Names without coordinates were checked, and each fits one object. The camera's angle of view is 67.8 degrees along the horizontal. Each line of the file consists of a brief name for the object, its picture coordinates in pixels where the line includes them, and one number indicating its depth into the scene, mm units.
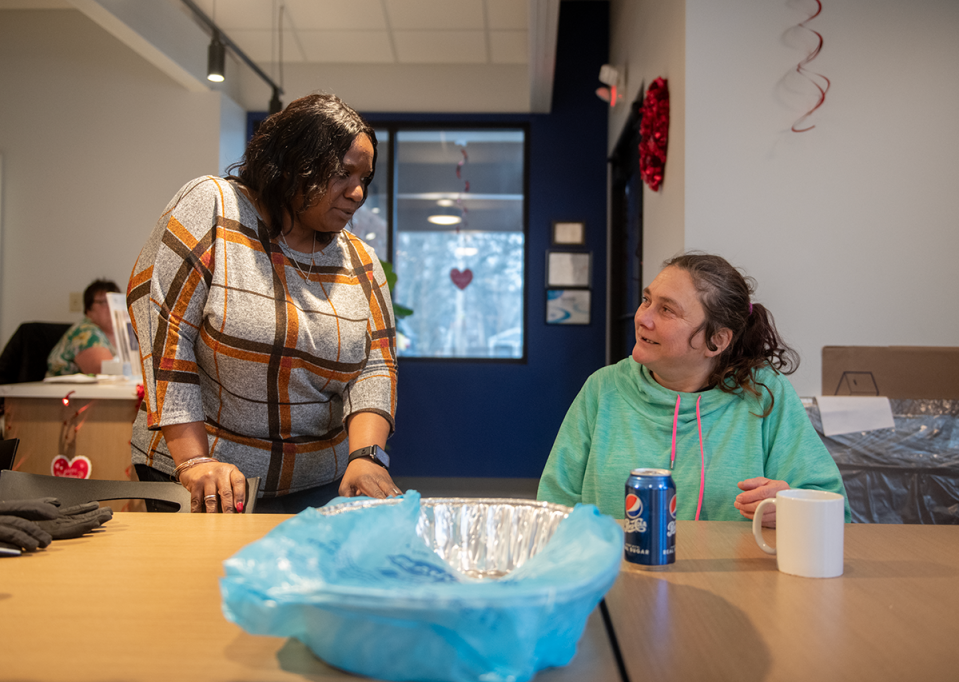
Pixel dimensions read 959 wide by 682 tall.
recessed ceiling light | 4941
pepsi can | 852
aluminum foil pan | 840
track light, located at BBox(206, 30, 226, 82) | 3551
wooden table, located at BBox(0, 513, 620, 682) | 576
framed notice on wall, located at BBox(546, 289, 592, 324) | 4758
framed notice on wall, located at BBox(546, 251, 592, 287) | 4750
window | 4902
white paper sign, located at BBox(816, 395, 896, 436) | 2084
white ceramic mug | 839
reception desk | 2699
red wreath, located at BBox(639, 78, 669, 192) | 2461
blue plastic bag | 503
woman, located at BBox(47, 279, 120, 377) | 3564
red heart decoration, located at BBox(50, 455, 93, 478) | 2613
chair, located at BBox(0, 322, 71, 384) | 3984
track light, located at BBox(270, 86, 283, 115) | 4145
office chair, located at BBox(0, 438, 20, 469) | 1376
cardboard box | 2141
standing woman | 1260
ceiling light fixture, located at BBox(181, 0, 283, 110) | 4172
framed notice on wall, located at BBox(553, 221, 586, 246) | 4754
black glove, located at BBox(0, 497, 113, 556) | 883
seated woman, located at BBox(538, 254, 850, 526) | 1352
